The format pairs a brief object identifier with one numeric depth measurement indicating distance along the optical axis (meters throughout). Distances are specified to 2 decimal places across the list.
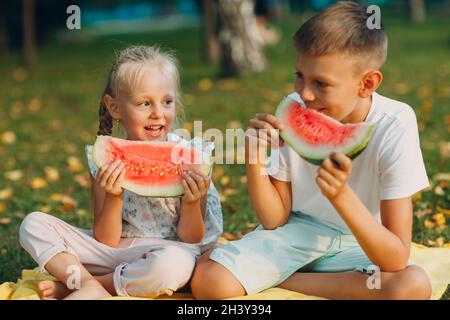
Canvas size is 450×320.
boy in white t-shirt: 2.99
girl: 3.25
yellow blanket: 3.21
